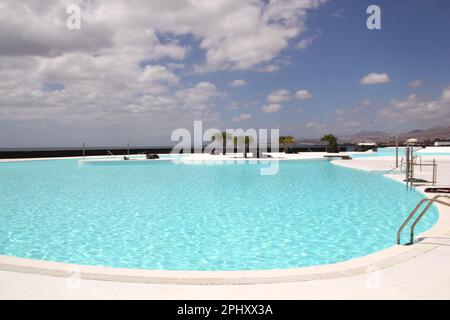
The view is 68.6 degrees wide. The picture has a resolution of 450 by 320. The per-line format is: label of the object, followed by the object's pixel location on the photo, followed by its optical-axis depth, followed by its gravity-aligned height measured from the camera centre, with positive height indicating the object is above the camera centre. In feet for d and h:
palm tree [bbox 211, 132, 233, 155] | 139.85 +4.30
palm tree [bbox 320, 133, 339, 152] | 161.48 +2.57
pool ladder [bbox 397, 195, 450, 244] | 18.79 -5.29
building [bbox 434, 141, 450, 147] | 225.70 +2.41
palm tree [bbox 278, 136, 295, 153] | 151.12 +2.80
